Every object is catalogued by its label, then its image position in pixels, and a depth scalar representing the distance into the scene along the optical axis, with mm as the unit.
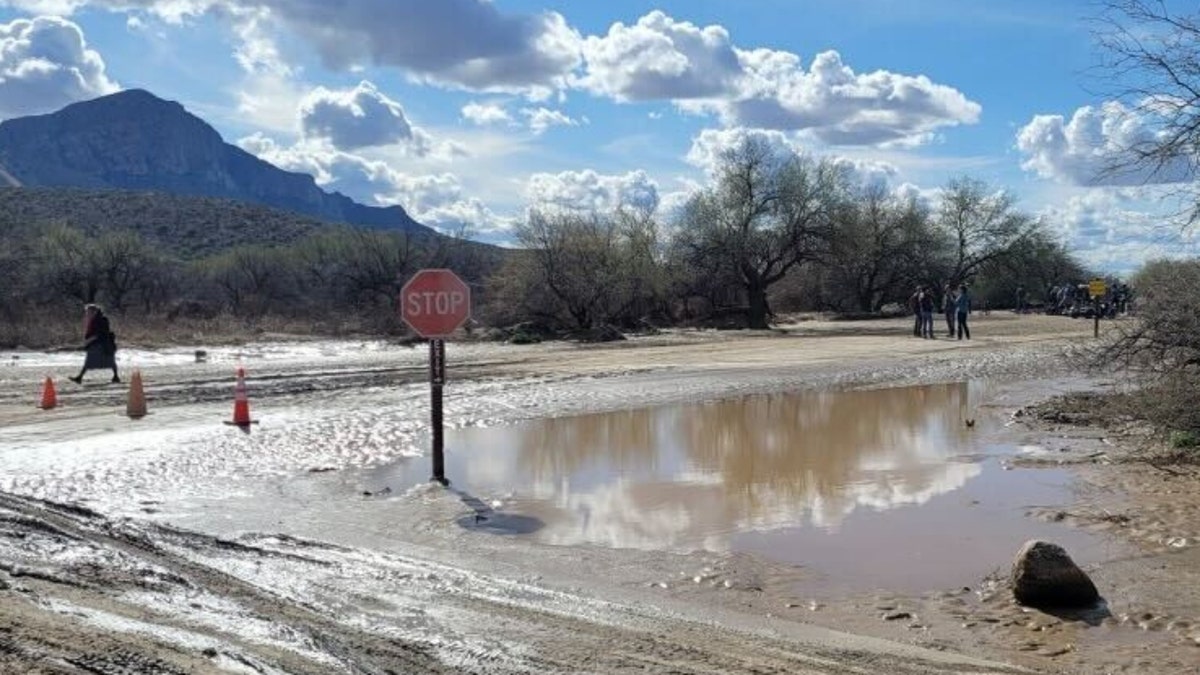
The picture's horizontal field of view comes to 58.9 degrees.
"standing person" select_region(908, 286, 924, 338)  38356
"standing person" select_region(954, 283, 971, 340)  36459
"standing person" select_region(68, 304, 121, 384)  21500
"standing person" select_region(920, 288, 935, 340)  37209
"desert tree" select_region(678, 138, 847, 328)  52781
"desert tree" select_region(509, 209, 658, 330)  44219
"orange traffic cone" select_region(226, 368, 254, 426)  15656
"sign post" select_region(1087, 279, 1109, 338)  36031
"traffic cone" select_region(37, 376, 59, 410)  17297
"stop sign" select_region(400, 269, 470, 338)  11586
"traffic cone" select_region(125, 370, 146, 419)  16391
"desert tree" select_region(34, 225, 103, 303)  47938
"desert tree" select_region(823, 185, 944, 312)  64562
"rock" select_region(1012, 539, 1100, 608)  6707
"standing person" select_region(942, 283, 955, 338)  38438
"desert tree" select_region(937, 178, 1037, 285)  70188
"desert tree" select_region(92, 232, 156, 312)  51656
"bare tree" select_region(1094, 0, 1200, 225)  10883
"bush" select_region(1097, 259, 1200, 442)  11289
